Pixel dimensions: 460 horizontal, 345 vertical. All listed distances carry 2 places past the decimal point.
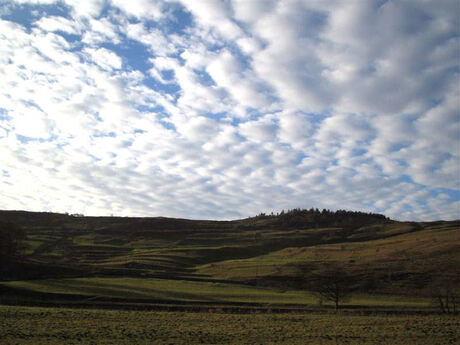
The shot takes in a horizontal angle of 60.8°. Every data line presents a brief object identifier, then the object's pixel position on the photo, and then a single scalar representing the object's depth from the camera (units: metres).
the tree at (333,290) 53.09
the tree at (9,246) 82.81
